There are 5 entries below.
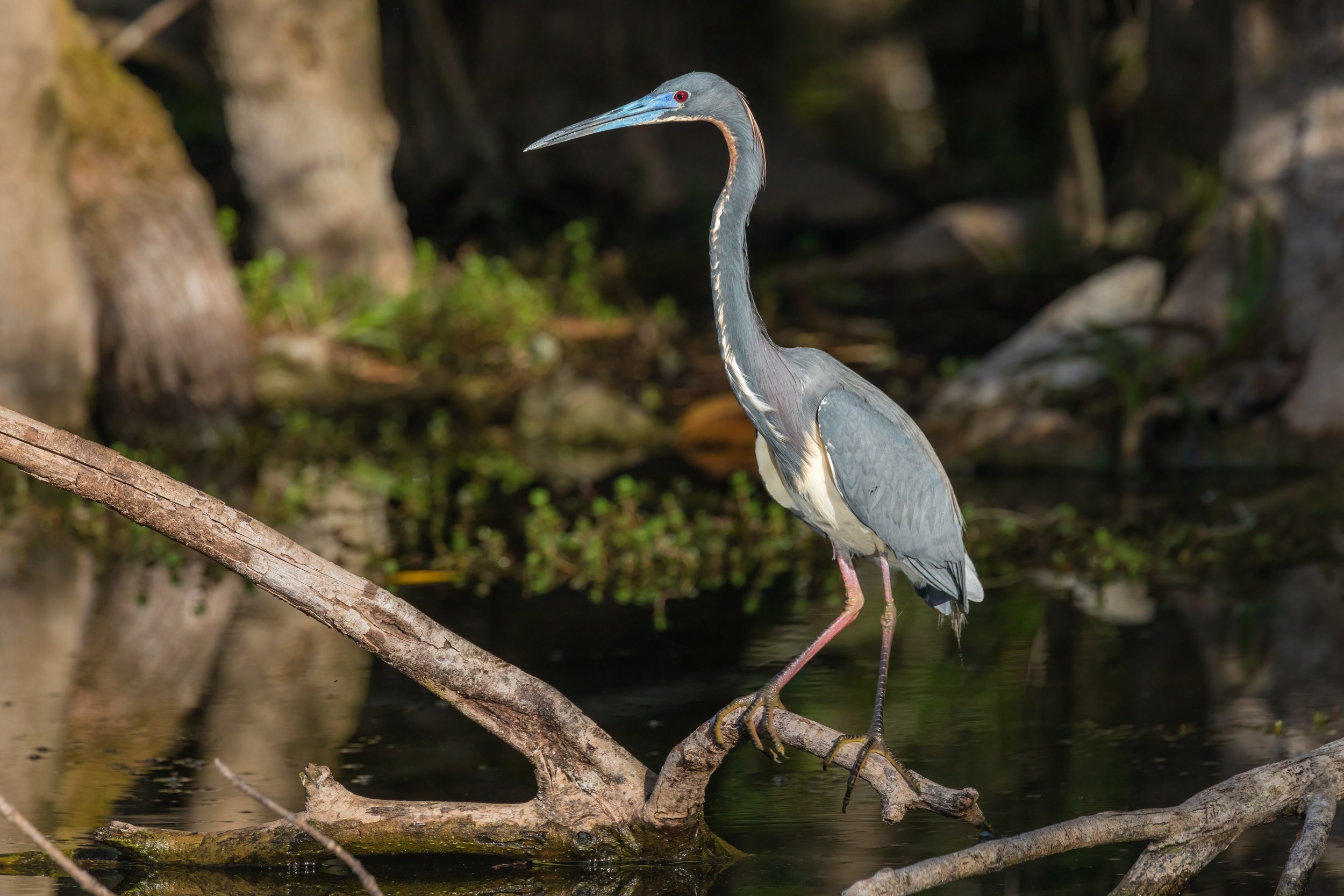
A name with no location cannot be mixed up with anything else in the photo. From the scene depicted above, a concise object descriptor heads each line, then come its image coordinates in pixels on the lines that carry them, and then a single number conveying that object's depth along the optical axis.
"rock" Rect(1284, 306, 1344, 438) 19.27
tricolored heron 9.11
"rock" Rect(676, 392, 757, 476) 21.95
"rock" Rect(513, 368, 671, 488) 22.37
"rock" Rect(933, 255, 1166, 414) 20.98
